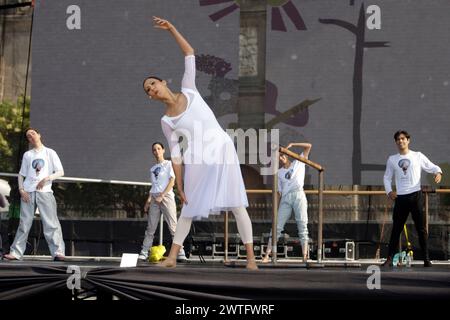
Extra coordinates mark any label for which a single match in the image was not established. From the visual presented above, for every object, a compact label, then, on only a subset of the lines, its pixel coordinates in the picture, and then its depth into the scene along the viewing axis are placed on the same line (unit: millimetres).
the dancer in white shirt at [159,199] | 20812
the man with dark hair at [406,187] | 17328
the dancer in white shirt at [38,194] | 18391
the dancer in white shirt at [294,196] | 22656
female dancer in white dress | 13609
